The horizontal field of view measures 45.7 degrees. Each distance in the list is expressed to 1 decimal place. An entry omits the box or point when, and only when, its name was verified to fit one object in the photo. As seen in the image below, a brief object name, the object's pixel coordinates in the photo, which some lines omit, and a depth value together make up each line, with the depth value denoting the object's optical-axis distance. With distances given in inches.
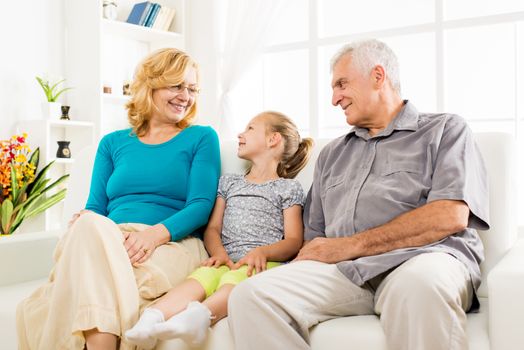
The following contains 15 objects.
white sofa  51.3
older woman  62.0
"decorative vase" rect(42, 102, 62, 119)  150.3
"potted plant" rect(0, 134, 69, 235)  134.6
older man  54.9
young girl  66.8
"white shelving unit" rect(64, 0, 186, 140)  159.9
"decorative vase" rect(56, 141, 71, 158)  154.3
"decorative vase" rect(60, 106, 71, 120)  156.4
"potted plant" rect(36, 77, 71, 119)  150.3
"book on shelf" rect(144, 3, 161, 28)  175.0
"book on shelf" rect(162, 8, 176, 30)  179.6
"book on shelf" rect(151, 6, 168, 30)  176.9
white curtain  166.7
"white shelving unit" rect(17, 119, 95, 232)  148.0
